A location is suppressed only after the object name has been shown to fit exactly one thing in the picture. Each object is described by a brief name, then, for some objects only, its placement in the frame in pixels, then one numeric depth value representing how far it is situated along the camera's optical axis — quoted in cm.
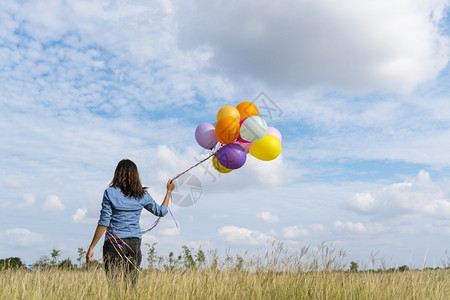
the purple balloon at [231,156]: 632
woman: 493
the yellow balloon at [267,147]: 641
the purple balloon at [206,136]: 664
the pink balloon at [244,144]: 661
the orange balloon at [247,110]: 661
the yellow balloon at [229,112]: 630
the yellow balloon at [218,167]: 673
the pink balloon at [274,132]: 667
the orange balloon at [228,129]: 623
